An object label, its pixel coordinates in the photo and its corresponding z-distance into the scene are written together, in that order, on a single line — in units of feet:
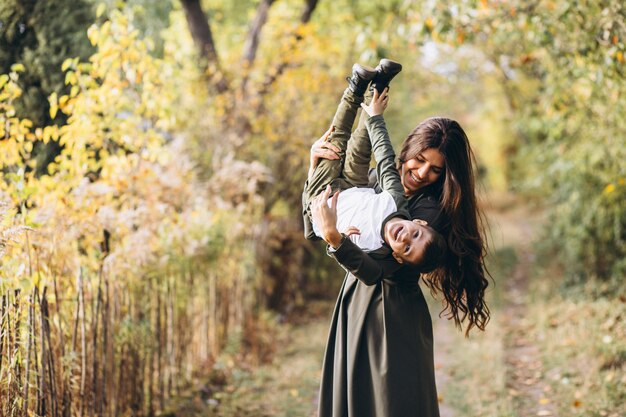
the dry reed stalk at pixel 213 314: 21.26
